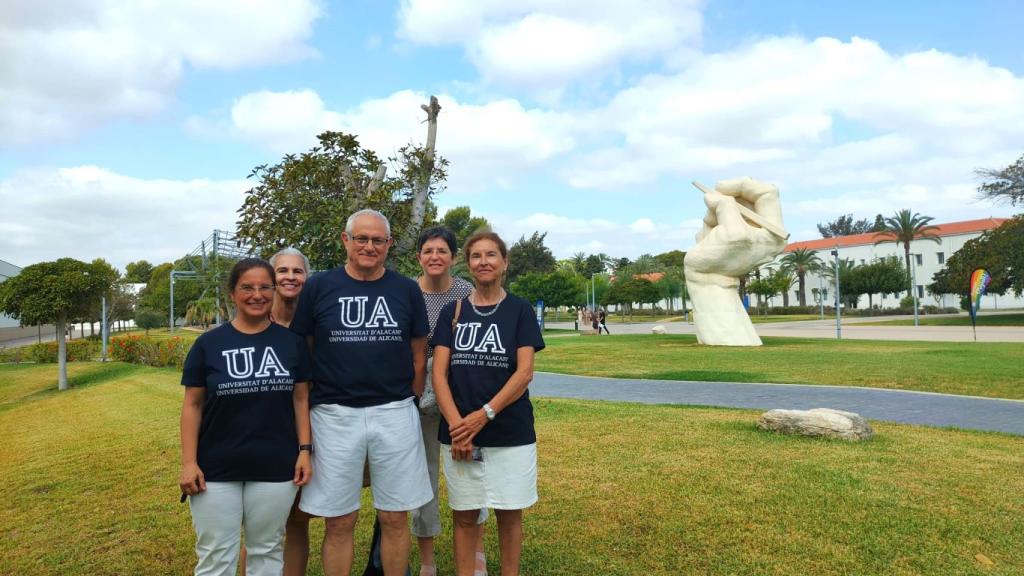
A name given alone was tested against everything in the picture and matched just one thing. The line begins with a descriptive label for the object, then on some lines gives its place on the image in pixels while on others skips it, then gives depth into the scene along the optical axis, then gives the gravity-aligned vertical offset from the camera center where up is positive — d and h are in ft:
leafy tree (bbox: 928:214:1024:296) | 115.75 +6.48
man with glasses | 8.70 -1.11
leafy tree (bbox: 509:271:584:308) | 124.06 +3.67
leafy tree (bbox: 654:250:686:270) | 253.38 +17.91
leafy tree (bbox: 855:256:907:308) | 180.14 +5.36
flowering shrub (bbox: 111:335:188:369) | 55.67 -2.85
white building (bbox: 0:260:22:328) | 139.87 +11.19
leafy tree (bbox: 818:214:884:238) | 302.25 +33.05
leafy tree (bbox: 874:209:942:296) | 174.60 +19.05
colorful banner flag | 65.41 +1.10
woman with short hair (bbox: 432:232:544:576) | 9.14 -1.22
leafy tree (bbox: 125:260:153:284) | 247.50 +18.65
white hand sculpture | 60.54 +4.22
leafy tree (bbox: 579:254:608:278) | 250.23 +15.46
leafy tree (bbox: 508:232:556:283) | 193.77 +15.22
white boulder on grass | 20.26 -3.94
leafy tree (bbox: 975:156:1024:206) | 128.77 +21.74
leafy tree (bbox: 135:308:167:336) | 142.51 +0.10
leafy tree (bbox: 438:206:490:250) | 170.97 +24.24
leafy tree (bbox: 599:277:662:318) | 180.04 +3.58
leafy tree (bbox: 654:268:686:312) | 199.52 +6.03
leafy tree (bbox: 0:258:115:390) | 50.44 +2.20
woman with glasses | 8.15 -1.46
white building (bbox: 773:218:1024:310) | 193.47 +14.44
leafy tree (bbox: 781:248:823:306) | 191.83 +11.04
